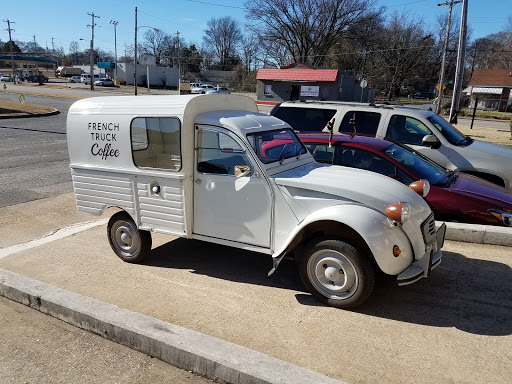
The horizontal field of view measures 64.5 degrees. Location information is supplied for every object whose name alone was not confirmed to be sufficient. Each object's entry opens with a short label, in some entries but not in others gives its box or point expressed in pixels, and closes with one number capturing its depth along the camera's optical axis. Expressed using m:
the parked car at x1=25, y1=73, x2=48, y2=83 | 77.81
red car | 5.30
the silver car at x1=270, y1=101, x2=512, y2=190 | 7.37
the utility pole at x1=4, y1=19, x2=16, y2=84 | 82.40
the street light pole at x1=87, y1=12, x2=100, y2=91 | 55.66
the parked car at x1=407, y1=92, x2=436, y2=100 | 66.56
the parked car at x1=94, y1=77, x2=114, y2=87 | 66.31
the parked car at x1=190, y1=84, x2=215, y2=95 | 56.16
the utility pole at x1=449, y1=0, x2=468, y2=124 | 20.78
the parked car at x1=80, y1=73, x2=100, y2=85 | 70.56
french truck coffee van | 3.78
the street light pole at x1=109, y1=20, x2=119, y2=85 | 84.07
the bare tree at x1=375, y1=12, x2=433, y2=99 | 61.03
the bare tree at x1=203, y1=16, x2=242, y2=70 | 105.56
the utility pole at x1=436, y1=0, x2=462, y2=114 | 28.93
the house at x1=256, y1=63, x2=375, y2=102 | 36.94
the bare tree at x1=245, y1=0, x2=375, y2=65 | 56.22
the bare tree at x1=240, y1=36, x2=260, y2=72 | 87.38
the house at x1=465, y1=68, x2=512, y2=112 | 53.53
